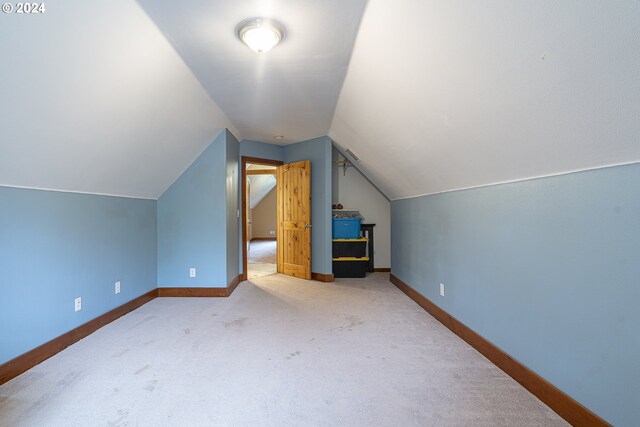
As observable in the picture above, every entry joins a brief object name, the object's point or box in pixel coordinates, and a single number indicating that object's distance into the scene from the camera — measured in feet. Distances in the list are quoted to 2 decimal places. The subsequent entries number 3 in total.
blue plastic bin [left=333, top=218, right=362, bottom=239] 16.19
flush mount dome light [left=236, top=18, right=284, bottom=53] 6.46
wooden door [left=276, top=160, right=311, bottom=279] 16.06
